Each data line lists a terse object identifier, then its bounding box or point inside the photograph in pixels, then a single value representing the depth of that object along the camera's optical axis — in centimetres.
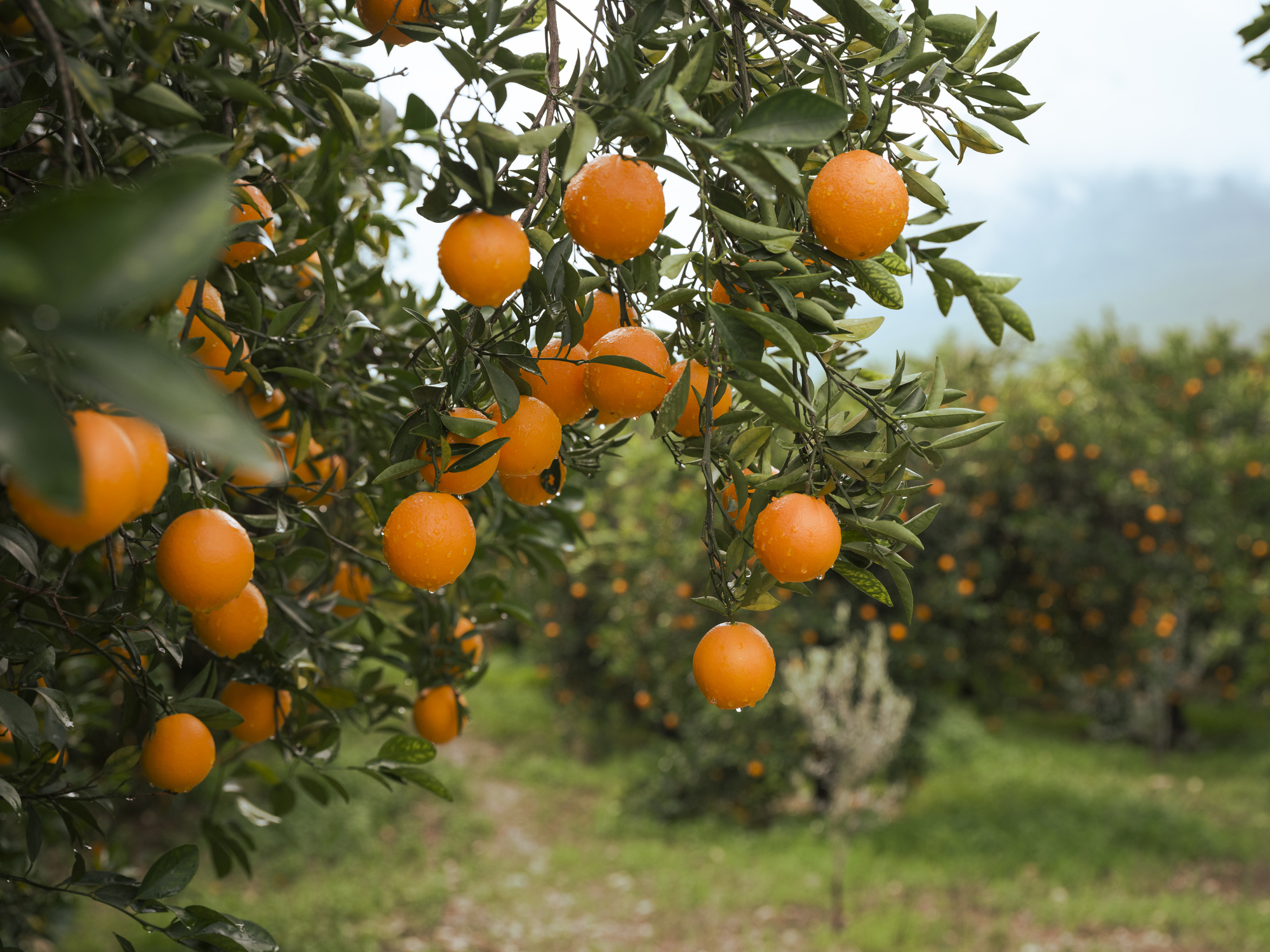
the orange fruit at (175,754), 110
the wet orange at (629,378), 91
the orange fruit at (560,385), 99
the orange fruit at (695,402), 99
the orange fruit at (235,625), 110
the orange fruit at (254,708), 135
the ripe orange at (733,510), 98
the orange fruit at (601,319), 106
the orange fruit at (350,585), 164
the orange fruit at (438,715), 160
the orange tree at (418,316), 58
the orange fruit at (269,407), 140
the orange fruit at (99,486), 57
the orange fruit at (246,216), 105
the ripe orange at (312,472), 129
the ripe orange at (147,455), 66
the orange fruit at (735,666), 95
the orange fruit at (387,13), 106
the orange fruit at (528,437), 93
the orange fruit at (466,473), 92
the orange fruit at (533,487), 109
